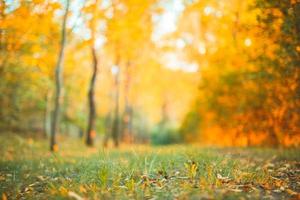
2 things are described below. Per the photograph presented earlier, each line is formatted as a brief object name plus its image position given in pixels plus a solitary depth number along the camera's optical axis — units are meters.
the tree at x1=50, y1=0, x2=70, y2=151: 14.61
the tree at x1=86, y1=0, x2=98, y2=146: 19.39
